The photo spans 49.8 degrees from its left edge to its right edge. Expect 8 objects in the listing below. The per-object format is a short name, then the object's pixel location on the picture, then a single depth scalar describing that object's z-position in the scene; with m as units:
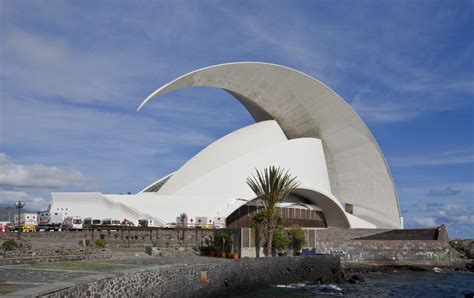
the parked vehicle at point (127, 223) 32.47
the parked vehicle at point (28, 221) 32.19
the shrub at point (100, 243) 21.89
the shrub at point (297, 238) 28.92
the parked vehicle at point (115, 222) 32.99
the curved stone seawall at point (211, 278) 11.46
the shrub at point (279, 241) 26.64
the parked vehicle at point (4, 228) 31.15
